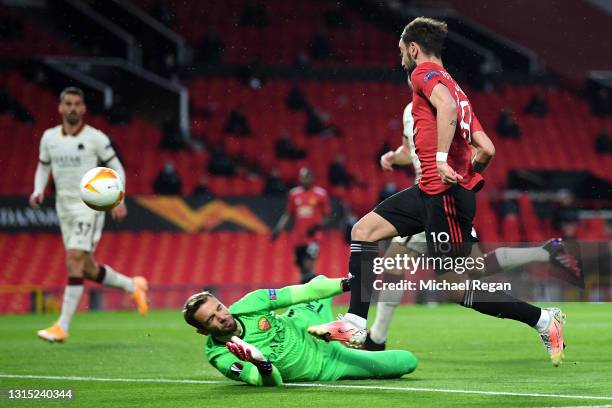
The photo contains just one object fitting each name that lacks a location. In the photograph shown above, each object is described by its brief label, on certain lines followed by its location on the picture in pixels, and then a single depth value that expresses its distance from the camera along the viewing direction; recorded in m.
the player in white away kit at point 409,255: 15.31
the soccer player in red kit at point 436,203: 12.69
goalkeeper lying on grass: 12.43
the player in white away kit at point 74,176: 20.03
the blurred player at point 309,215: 32.37
